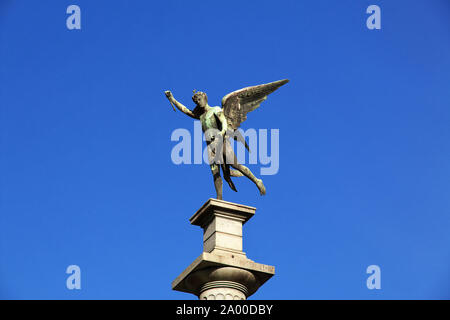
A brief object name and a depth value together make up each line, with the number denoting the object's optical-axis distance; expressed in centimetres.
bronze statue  2880
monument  2652
